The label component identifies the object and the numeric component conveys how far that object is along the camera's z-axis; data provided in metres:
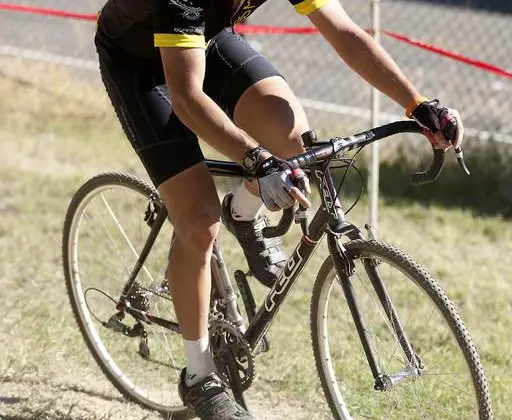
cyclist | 6.96
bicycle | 6.99
